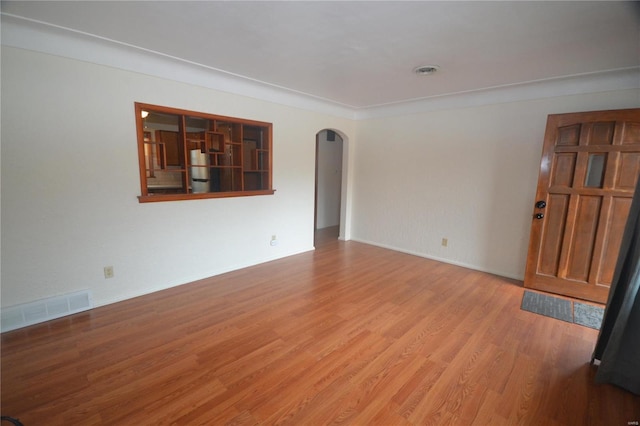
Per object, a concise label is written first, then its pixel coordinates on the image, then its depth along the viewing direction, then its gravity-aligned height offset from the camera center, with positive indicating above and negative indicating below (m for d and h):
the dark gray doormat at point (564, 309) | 2.68 -1.29
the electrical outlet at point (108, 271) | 2.75 -1.00
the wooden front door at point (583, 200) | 2.82 -0.19
